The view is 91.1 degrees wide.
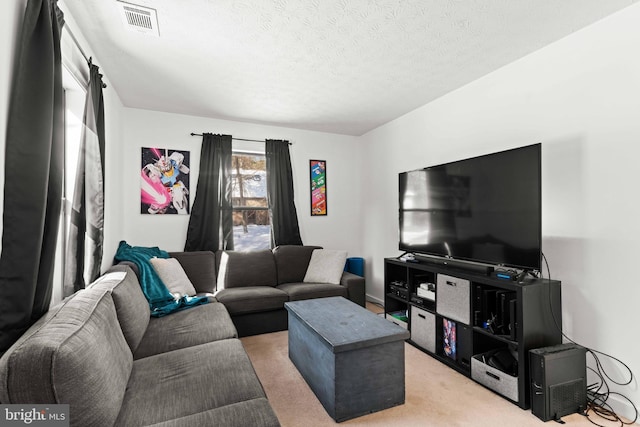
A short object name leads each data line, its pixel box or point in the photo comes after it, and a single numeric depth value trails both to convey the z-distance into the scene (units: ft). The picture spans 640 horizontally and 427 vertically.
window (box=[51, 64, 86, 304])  7.00
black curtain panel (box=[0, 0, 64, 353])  4.18
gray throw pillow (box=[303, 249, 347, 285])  12.55
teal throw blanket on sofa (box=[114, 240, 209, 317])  9.00
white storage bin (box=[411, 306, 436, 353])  9.11
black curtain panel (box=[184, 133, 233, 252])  12.78
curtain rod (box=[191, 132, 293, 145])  12.99
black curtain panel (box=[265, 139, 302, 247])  13.98
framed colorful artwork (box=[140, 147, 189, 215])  12.26
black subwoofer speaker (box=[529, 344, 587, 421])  6.23
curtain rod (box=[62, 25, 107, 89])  6.24
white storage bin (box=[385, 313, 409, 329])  10.66
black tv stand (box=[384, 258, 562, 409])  6.78
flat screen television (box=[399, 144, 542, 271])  7.22
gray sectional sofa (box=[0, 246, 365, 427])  3.43
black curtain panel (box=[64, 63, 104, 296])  6.62
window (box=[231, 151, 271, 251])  13.80
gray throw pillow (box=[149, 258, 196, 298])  10.30
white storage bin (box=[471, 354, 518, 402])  6.79
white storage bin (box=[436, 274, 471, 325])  8.05
